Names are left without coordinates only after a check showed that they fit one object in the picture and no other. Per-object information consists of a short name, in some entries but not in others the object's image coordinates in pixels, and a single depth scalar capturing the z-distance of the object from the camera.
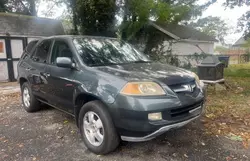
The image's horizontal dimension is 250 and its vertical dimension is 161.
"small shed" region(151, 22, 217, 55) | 15.09
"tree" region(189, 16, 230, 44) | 24.14
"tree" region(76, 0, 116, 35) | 10.95
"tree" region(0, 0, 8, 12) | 21.51
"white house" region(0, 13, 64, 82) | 12.18
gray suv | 2.84
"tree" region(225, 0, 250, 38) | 10.06
